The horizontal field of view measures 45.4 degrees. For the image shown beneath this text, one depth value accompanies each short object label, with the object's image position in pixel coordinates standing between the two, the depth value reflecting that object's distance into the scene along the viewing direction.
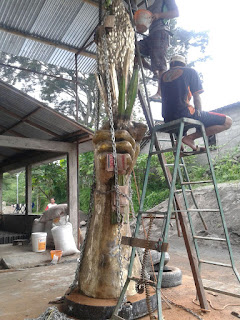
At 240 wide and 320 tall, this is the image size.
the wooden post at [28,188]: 10.07
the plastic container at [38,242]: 7.29
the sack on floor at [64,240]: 7.11
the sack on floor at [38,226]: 8.31
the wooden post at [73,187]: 7.68
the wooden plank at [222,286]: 4.57
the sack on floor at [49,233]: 7.88
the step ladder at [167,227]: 2.94
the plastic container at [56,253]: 6.69
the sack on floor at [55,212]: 7.92
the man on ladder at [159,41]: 4.37
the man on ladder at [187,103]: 3.62
